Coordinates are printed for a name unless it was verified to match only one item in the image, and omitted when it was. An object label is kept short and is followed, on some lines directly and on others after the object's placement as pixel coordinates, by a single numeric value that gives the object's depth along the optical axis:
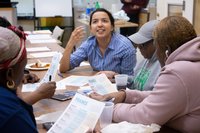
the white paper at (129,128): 1.33
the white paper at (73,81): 2.26
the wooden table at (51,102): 1.77
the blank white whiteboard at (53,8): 6.65
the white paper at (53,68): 1.99
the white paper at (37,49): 3.56
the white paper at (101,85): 1.95
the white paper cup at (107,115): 1.54
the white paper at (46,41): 4.19
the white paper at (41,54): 3.26
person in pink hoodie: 1.35
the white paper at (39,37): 4.48
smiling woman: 2.69
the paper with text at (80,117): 1.36
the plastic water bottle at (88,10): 6.46
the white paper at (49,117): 1.62
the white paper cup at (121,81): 2.04
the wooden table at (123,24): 5.66
